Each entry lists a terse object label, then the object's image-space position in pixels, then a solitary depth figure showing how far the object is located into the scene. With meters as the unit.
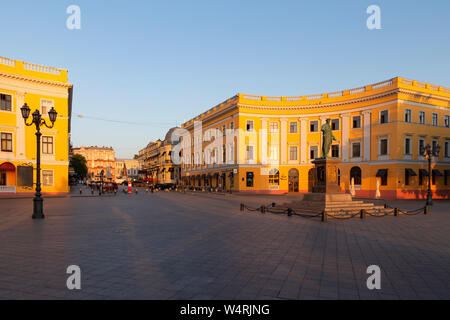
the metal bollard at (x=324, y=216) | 15.00
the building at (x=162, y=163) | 87.88
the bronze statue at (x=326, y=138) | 20.22
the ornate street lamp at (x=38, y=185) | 14.61
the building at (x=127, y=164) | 187.44
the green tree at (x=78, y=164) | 111.72
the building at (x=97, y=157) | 181.18
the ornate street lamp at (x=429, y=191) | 24.73
